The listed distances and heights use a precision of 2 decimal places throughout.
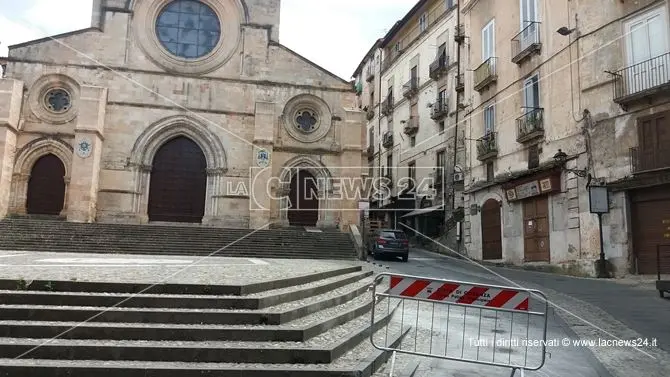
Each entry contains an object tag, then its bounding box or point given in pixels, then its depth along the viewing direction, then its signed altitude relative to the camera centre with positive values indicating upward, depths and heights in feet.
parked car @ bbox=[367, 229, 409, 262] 71.46 +0.49
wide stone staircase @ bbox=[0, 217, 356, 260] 61.00 +0.48
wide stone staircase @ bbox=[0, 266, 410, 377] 15.90 -3.20
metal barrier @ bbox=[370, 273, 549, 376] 17.20 -3.66
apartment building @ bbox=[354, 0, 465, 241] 96.48 +28.11
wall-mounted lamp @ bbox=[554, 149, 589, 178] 55.13 +10.30
